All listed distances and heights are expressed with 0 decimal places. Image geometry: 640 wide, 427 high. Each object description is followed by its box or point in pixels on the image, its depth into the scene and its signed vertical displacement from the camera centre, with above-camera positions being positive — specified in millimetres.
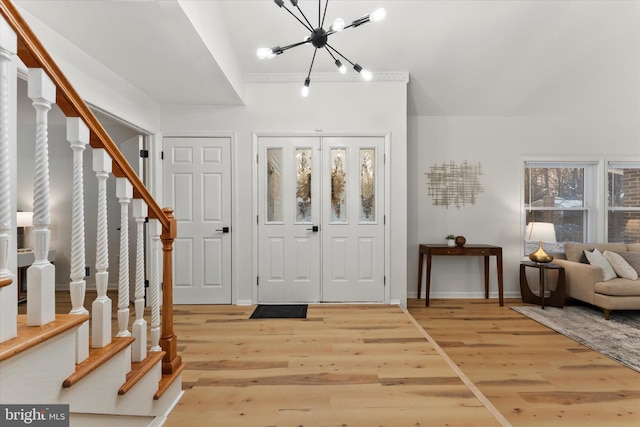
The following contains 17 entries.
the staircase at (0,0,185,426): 917 -320
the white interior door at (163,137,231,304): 3869 +46
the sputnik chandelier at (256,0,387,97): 1974 +1182
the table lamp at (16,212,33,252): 4119 -76
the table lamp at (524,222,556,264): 4047 -288
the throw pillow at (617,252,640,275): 3865 -545
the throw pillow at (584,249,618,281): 3773 -585
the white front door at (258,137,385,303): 3891 -172
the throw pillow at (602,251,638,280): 3715 -617
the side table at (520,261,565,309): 3979 -979
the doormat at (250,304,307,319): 3451 -1088
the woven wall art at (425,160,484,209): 4531 +441
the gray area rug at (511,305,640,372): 2789 -1180
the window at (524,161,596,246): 4625 +248
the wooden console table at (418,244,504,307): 4070 -485
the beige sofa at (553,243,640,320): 3572 -803
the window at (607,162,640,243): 4617 +162
